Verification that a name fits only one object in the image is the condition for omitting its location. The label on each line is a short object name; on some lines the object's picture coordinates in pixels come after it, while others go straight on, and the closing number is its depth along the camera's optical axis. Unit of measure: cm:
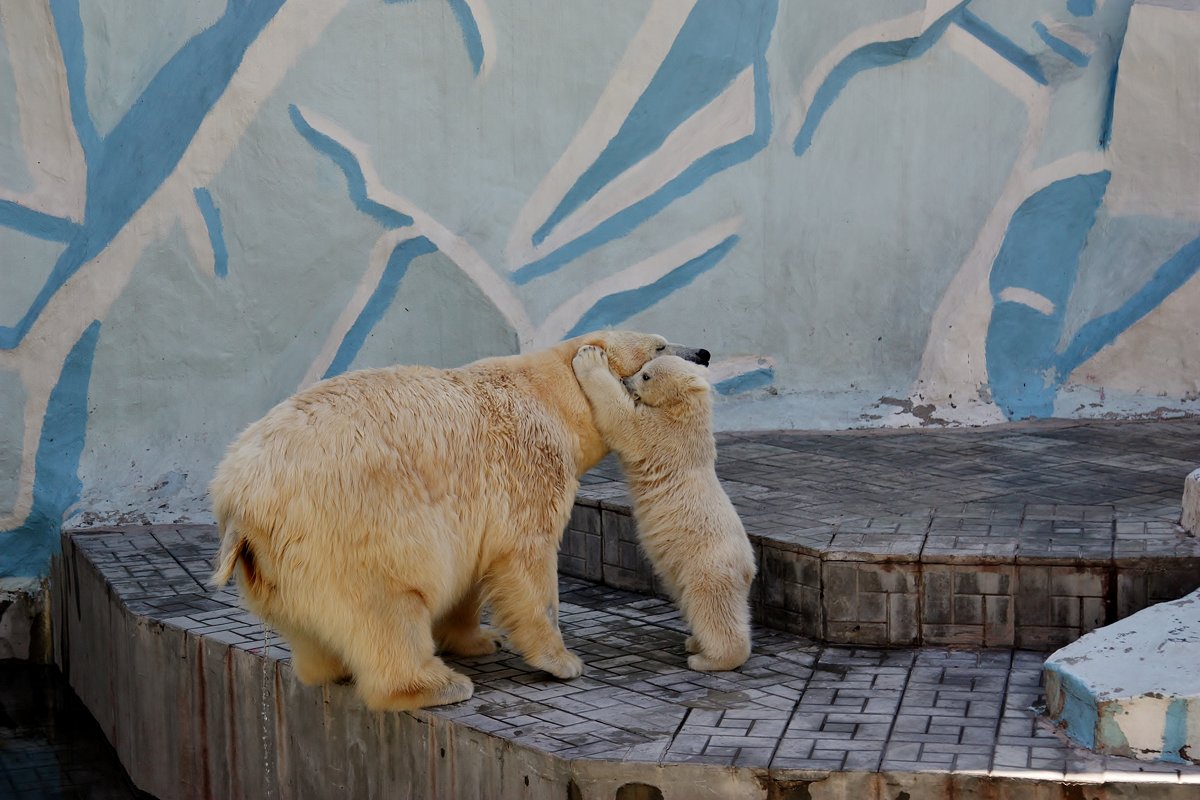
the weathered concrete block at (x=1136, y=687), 641
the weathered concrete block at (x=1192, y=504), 855
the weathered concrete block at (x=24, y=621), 1164
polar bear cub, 791
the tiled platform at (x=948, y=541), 824
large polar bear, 694
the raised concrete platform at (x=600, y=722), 644
